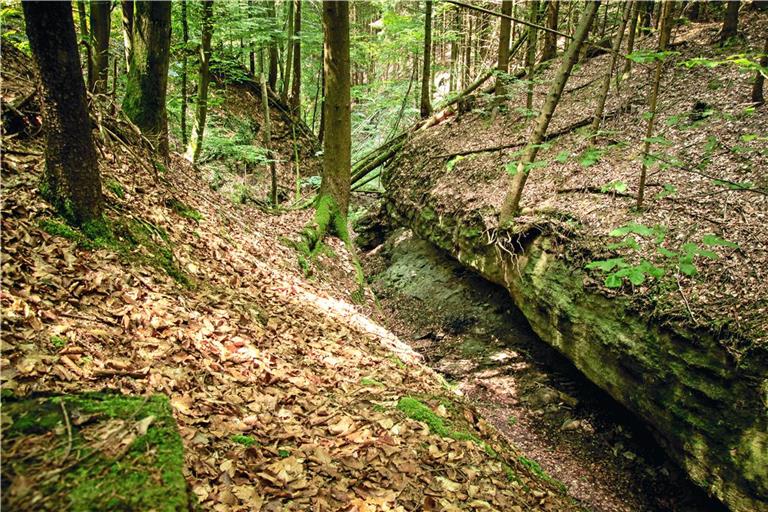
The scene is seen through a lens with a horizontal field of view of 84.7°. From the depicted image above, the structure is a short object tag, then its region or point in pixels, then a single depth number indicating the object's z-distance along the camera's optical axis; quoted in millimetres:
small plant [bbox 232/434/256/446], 2716
